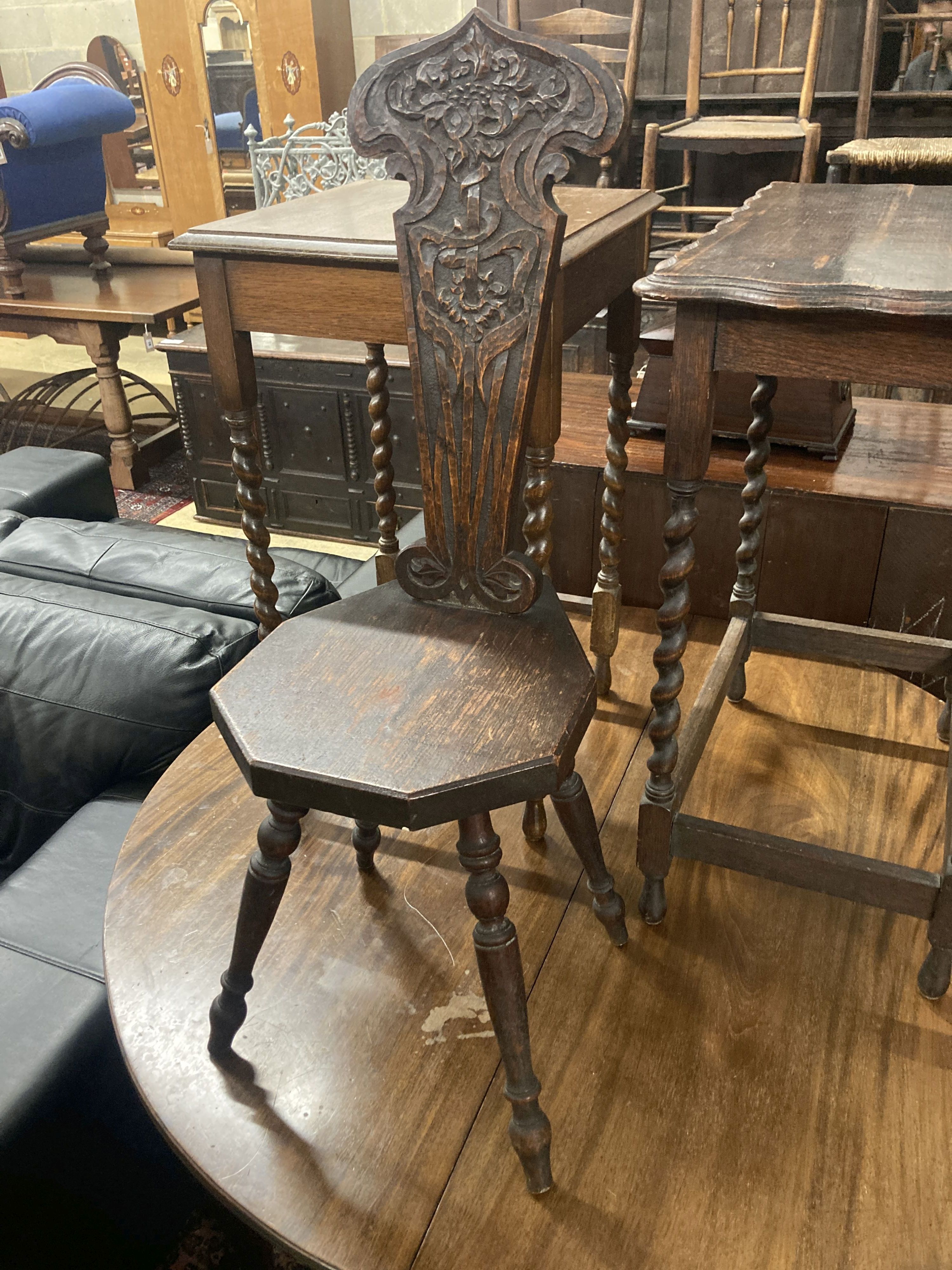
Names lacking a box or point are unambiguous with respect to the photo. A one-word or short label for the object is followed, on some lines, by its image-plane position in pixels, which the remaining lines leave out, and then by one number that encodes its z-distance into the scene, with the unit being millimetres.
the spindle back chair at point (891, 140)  3363
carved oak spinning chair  889
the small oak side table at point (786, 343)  941
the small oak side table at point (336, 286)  1179
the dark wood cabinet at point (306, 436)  3537
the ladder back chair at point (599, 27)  3822
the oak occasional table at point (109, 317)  4004
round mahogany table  911
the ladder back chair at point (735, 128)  3662
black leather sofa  1143
